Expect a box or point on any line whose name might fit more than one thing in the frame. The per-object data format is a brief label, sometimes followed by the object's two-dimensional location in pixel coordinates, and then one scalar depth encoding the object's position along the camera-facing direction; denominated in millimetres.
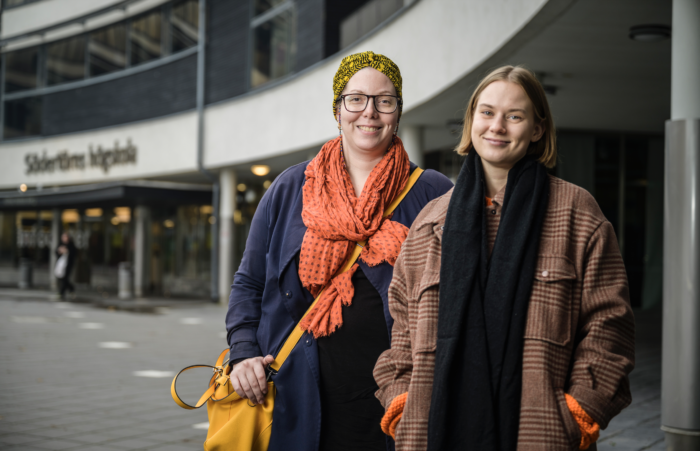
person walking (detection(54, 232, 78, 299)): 19781
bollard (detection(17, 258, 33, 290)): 23906
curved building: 6113
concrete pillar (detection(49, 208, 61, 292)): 24766
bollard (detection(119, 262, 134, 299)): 20078
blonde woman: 1680
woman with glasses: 2275
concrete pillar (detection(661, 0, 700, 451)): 4914
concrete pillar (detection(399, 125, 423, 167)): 11718
